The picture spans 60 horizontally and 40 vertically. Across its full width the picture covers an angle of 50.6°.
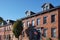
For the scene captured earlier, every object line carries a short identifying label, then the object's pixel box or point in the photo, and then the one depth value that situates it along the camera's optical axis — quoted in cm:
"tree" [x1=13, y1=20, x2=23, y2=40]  1834
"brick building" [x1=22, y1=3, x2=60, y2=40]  1469
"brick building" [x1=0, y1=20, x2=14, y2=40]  2224
